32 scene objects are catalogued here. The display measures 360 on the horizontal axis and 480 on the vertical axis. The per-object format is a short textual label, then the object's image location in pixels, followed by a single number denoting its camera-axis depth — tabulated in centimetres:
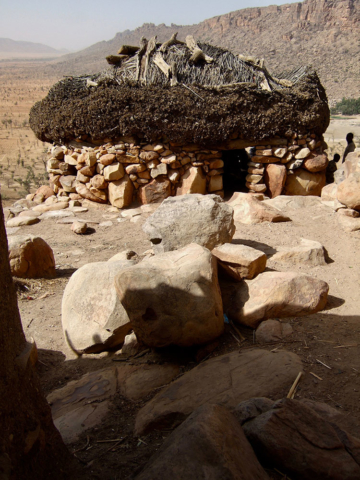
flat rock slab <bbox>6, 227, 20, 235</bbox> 659
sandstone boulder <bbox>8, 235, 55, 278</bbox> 476
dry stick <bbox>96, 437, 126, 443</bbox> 219
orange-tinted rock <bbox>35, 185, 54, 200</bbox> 869
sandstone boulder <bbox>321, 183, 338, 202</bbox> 639
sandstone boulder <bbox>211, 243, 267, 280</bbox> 374
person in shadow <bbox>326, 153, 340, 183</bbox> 846
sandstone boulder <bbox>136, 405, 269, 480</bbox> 140
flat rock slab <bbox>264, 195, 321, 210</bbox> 648
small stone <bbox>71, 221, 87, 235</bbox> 647
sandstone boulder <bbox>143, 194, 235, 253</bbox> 425
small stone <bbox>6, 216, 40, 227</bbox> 691
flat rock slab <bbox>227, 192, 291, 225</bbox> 583
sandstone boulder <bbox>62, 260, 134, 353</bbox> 353
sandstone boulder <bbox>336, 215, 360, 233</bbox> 546
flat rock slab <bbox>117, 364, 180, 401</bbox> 278
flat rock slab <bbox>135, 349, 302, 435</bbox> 223
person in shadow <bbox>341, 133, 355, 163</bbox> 832
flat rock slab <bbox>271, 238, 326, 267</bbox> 459
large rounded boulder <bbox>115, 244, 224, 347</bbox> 301
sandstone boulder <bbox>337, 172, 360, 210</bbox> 533
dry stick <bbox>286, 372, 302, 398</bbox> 222
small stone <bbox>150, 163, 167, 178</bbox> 752
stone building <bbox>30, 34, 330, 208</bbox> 725
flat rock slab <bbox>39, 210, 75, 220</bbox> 724
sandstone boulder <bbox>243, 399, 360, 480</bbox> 156
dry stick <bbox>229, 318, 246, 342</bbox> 329
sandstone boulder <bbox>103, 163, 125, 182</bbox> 743
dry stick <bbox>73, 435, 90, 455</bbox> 213
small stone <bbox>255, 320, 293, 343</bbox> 314
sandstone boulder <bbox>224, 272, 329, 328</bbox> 341
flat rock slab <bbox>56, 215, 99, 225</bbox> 701
